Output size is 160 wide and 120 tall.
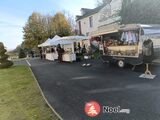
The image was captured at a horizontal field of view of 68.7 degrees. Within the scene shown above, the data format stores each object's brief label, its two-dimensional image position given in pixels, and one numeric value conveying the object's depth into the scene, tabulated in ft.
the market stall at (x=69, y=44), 38.63
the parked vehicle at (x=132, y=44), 22.10
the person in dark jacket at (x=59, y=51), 41.47
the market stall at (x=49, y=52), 48.57
